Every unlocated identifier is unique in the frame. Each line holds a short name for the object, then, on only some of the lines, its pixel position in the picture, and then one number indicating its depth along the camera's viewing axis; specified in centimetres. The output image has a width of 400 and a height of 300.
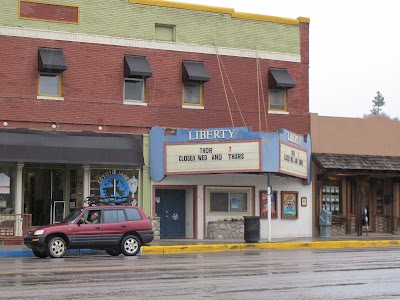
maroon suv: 2309
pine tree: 15250
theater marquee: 3080
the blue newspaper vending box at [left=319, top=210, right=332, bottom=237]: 3469
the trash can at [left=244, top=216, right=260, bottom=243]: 2964
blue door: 3300
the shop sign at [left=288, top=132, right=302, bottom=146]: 3216
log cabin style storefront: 3553
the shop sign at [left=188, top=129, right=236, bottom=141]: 3099
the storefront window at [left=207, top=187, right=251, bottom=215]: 3344
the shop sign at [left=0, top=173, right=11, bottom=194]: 2969
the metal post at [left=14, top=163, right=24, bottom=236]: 2955
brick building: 2978
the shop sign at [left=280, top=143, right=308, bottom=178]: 3138
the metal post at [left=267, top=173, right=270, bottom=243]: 2997
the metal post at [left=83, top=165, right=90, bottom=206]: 3073
